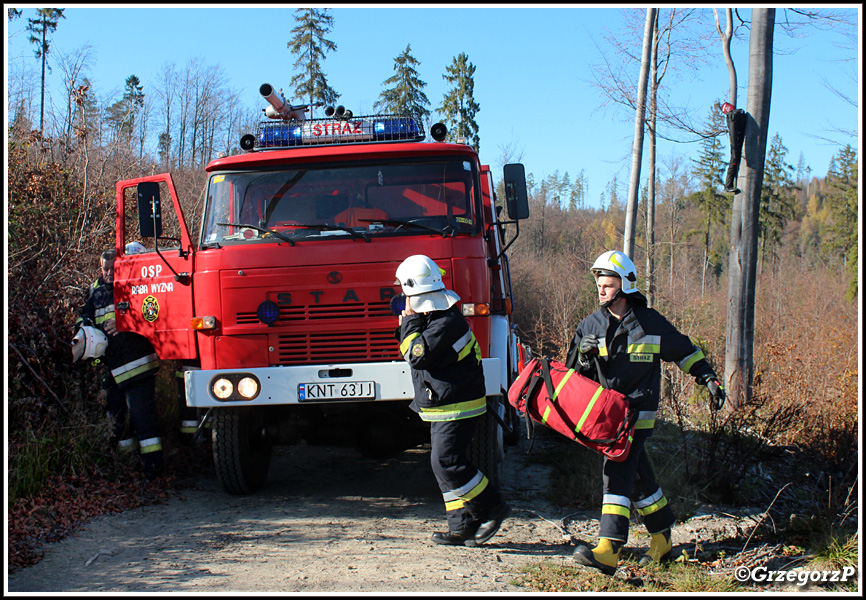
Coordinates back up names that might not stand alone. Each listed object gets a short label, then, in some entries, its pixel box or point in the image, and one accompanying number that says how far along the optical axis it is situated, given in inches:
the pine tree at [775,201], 1640.0
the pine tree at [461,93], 1234.0
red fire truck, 184.1
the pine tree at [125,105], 618.5
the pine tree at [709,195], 1509.6
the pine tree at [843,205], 1603.1
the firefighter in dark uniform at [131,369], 222.1
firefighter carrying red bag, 151.6
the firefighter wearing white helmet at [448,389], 163.6
